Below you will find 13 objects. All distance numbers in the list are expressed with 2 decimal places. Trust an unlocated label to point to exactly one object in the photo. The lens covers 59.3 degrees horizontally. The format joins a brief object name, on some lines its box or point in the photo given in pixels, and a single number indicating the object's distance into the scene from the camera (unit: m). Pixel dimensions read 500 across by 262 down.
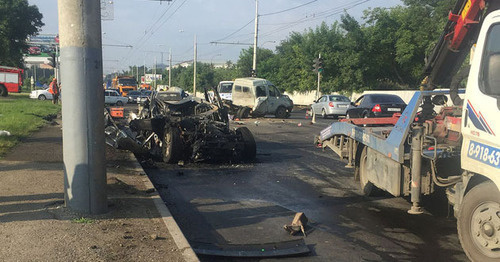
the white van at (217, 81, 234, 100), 36.48
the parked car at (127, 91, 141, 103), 50.75
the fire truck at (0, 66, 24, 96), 39.54
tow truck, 4.09
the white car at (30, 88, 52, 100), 42.64
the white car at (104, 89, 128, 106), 44.84
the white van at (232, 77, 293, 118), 25.94
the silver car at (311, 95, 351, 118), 25.98
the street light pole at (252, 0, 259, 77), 40.03
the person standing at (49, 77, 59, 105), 26.72
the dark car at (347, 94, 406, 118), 16.58
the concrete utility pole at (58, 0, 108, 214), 5.15
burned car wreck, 10.12
